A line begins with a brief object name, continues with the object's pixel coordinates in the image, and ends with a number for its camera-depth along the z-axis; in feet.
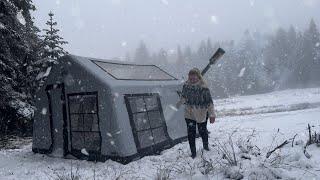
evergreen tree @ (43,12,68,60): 34.66
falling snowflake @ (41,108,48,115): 20.09
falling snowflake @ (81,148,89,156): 17.95
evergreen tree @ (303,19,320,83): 125.32
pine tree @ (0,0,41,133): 25.50
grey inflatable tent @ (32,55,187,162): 17.13
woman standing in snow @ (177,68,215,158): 16.37
